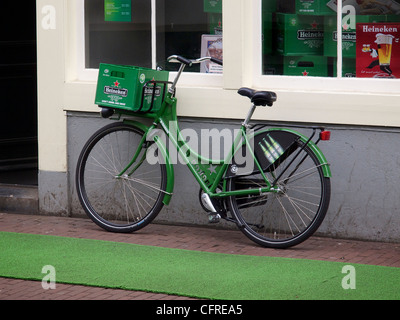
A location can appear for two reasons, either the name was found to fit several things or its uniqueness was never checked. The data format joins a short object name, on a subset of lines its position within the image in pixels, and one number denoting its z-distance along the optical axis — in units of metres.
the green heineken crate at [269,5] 7.79
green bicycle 7.20
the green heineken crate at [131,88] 7.56
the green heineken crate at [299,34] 7.72
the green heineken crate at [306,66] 7.69
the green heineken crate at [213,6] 8.03
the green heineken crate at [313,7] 7.64
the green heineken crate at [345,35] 7.54
